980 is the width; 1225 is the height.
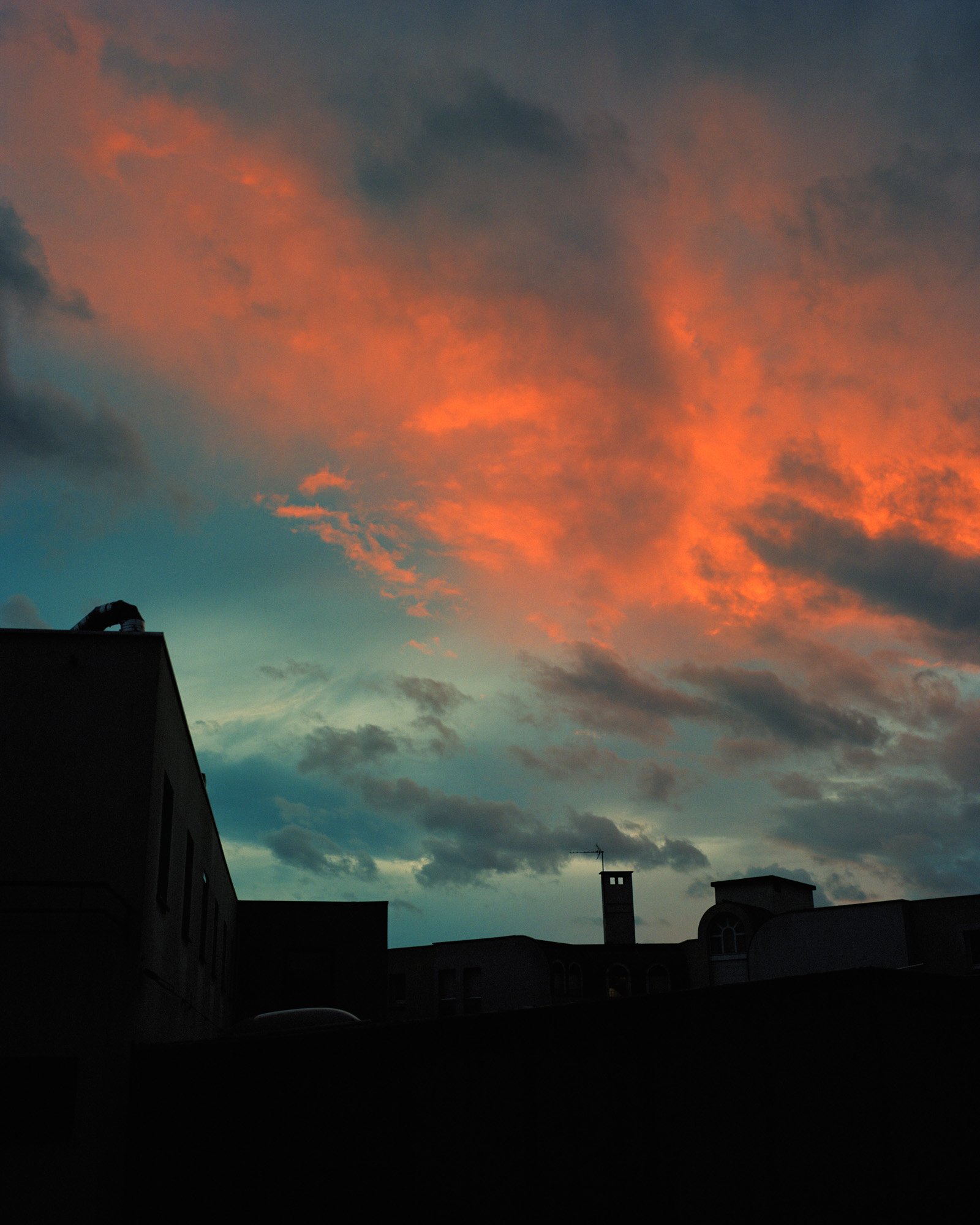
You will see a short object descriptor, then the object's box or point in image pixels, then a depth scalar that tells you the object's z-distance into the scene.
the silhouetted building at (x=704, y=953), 43.56
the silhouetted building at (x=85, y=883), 12.74
